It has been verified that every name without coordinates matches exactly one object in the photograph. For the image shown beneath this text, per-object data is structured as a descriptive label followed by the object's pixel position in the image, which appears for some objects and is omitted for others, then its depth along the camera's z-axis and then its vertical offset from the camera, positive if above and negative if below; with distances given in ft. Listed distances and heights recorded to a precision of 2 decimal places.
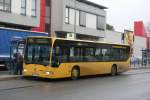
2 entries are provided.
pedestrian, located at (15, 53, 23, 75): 51.45 -2.39
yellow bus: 47.17 -1.08
